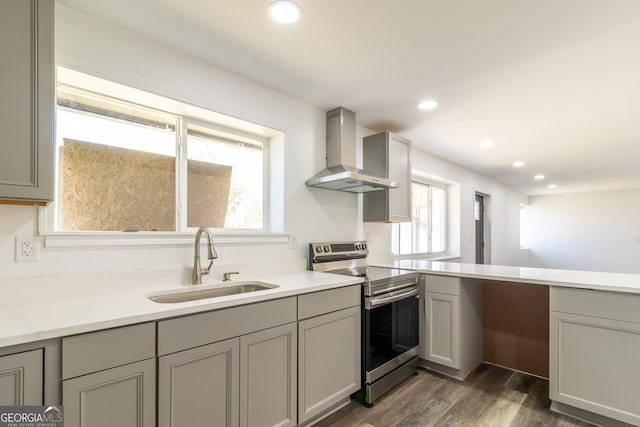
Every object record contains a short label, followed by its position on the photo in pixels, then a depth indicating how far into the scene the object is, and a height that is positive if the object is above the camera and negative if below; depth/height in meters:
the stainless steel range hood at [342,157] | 2.69 +0.55
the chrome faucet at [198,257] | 1.95 -0.25
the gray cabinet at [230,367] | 1.34 -0.71
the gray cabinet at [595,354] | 1.84 -0.85
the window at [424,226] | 4.36 -0.14
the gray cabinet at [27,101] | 1.22 +0.46
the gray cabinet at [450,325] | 2.57 -0.91
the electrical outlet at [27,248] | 1.46 -0.15
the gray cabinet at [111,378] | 1.11 -0.59
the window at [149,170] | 1.76 +0.31
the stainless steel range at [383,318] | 2.23 -0.78
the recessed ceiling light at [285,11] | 1.57 +1.05
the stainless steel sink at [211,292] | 1.79 -0.46
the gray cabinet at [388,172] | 3.18 +0.45
